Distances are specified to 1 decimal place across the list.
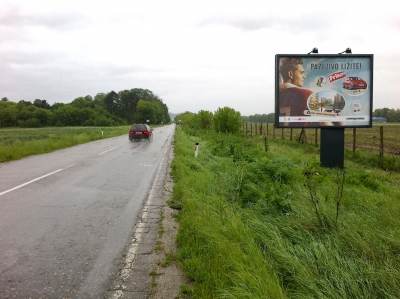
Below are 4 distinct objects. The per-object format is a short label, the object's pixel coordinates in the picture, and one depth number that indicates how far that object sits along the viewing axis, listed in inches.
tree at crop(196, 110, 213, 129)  2122.7
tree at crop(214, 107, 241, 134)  1480.1
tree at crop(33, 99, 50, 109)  5576.8
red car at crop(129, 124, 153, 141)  1546.5
